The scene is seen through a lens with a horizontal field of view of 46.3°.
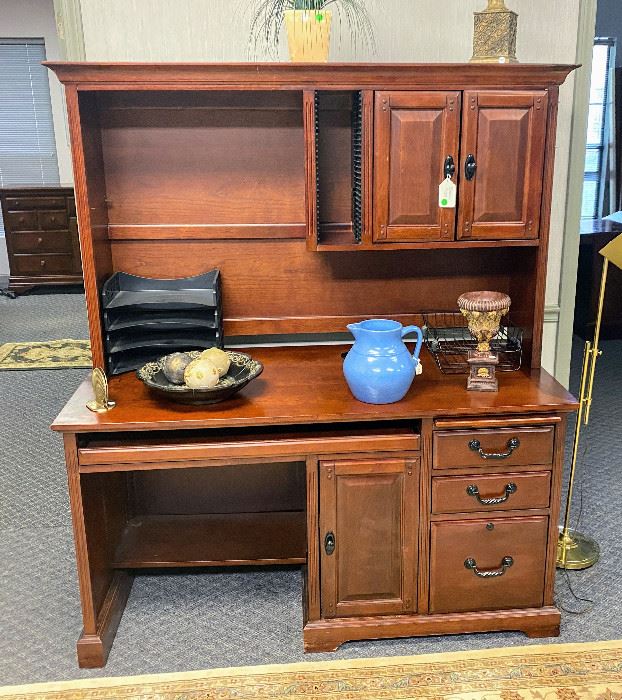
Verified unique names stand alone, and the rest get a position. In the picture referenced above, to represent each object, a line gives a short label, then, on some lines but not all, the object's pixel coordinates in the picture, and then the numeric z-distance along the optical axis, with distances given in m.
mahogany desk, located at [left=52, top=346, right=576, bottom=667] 1.90
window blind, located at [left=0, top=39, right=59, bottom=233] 6.49
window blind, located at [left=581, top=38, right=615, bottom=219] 6.26
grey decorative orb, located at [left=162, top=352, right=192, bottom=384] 1.98
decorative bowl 1.91
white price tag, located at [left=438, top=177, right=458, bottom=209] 2.03
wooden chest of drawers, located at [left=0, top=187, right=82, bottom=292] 6.01
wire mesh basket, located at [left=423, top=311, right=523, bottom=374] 2.23
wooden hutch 1.92
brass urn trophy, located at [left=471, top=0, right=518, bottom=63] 2.03
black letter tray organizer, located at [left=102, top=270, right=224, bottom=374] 2.19
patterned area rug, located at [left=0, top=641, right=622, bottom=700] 1.87
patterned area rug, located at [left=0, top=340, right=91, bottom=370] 4.52
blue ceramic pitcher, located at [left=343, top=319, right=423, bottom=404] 1.91
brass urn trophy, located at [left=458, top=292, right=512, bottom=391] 2.03
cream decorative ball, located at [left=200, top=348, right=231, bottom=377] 1.96
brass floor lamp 2.35
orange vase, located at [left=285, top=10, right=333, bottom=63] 1.98
